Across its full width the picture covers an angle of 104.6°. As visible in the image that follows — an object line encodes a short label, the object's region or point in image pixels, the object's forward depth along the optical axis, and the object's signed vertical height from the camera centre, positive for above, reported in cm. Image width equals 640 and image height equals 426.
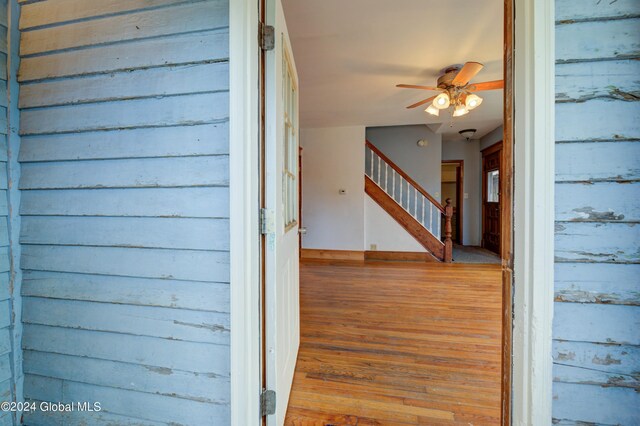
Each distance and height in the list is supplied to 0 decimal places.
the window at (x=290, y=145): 134 +41
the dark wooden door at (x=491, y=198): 526 +31
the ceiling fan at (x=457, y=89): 246 +130
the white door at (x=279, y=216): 105 -2
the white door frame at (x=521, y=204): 79 +3
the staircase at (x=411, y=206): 460 +10
